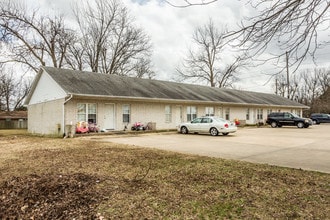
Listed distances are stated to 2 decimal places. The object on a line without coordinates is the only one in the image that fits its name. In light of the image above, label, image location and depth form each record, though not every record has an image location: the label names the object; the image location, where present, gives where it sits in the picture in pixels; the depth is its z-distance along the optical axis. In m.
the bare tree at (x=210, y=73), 43.59
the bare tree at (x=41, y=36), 26.28
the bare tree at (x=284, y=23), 4.71
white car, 18.22
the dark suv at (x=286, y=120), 27.54
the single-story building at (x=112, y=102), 18.55
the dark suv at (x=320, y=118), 39.56
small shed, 37.84
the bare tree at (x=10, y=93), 47.56
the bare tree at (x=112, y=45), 36.00
